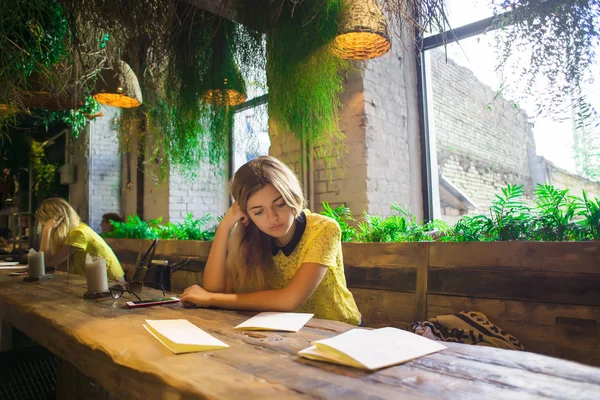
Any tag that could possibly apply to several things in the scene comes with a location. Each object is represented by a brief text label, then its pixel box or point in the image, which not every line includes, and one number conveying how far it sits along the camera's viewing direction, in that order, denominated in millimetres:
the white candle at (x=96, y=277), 1700
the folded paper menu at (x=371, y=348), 752
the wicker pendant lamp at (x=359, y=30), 1806
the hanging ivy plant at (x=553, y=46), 1439
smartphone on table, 1446
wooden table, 630
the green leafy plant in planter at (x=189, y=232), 3328
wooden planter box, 1346
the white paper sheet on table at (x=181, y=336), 880
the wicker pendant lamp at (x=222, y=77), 2149
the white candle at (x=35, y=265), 2408
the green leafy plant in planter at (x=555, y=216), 1547
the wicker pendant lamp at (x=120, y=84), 2594
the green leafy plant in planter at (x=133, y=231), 3859
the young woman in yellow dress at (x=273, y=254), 1393
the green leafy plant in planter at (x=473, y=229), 1733
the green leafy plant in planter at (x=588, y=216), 1457
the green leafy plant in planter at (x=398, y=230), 2043
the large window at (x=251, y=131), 2388
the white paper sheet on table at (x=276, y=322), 1068
